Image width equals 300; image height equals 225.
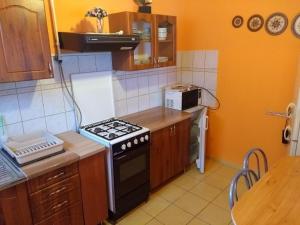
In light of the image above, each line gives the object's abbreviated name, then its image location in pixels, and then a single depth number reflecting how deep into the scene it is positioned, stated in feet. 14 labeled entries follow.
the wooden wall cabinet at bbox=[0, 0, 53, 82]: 4.81
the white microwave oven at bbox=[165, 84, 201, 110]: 9.21
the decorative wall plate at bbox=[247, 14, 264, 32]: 8.20
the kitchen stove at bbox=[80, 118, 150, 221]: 6.57
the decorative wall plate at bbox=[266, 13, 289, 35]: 7.75
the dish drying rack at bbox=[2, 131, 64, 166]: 5.28
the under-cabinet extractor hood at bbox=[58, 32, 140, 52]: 5.82
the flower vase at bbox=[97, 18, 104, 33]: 6.91
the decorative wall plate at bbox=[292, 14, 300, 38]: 7.49
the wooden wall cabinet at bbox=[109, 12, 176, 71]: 7.29
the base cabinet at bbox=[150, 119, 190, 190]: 7.91
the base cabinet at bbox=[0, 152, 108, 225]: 4.92
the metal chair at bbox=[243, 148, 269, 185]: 5.05
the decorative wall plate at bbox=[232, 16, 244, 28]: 8.63
